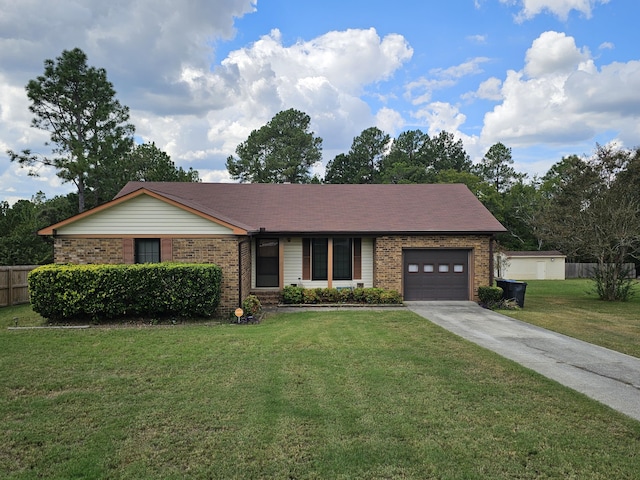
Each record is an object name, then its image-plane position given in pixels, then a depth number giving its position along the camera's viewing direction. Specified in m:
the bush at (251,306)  11.20
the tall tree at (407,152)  48.08
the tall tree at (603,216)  16.12
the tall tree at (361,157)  50.33
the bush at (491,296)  13.91
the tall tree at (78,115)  26.19
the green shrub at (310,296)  14.02
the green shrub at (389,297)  13.99
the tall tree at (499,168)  50.03
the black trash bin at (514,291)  13.97
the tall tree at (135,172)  27.30
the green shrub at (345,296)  14.15
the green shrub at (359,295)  14.10
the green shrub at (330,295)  14.14
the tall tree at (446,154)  50.84
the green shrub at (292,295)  13.93
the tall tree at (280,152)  43.09
